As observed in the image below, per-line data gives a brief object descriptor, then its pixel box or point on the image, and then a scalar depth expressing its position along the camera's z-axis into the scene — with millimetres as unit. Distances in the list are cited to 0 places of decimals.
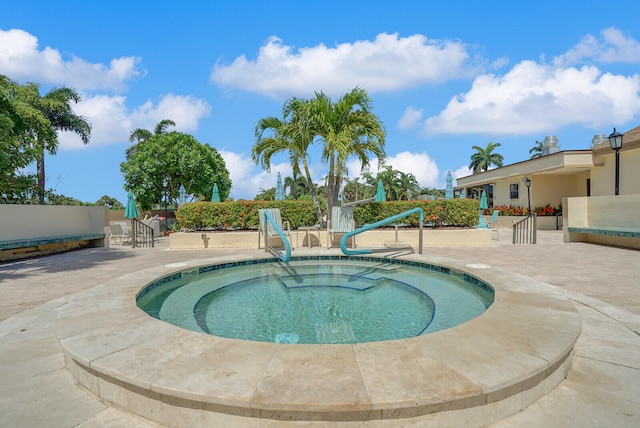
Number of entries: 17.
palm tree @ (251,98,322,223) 12133
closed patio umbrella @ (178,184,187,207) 27428
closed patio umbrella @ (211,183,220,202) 15583
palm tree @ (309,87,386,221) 11484
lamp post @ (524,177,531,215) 18423
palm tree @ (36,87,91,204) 21562
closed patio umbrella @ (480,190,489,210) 21875
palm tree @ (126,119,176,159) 31584
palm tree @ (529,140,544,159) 44531
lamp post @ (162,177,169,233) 27125
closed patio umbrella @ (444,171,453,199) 15253
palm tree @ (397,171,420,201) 37812
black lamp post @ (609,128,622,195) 11062
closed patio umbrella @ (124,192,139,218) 14219
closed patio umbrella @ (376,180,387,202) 12134
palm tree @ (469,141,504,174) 42031
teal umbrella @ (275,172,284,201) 15070
